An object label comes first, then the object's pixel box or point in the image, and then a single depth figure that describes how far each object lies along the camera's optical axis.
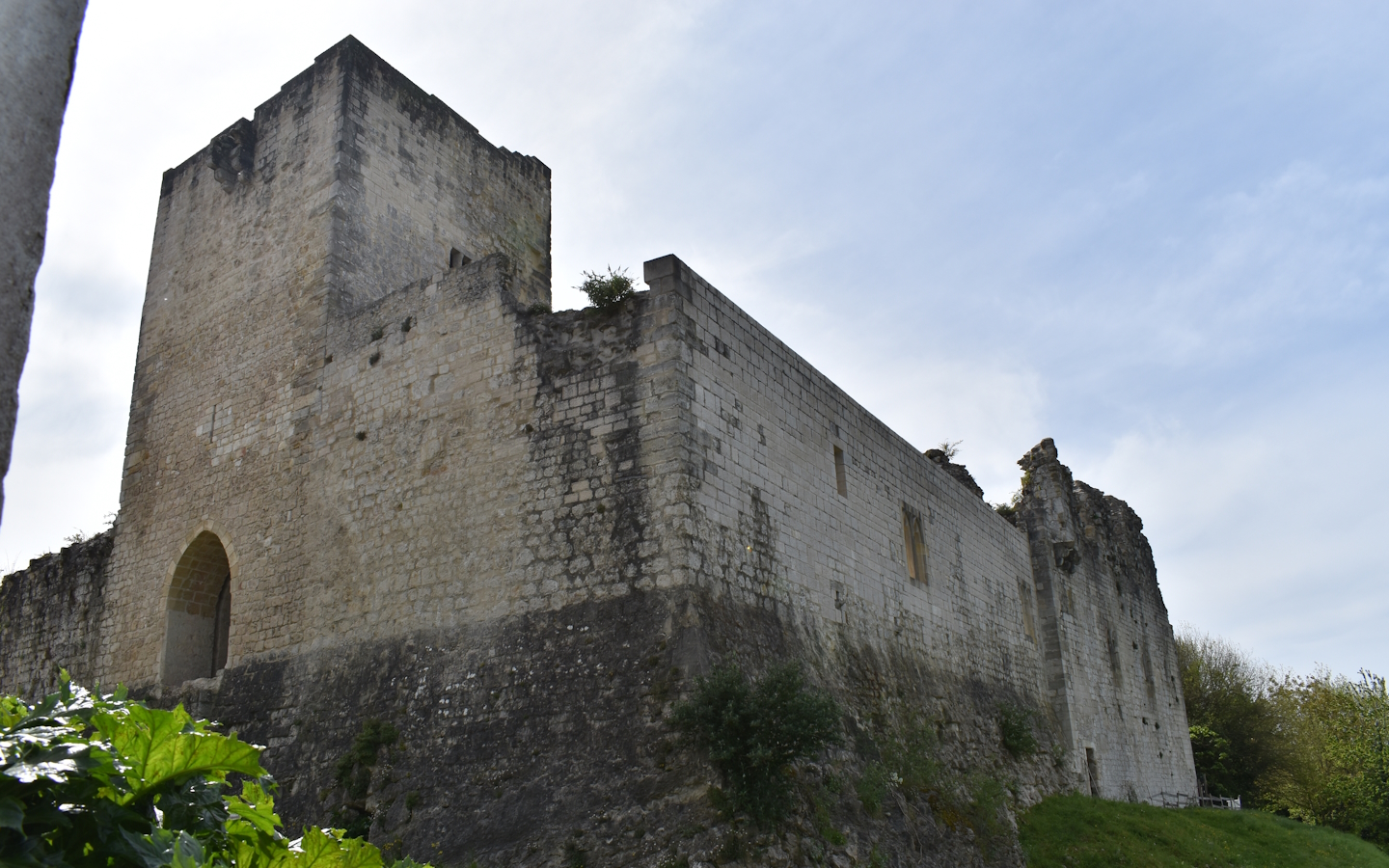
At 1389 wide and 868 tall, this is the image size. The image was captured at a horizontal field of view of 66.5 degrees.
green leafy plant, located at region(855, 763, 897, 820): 10.26
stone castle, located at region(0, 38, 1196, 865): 9.59
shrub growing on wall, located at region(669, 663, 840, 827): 8.64
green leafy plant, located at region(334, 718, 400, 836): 10.03
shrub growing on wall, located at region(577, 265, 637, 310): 10.93
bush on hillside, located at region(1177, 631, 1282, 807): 31.09
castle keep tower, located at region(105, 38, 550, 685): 13.15
